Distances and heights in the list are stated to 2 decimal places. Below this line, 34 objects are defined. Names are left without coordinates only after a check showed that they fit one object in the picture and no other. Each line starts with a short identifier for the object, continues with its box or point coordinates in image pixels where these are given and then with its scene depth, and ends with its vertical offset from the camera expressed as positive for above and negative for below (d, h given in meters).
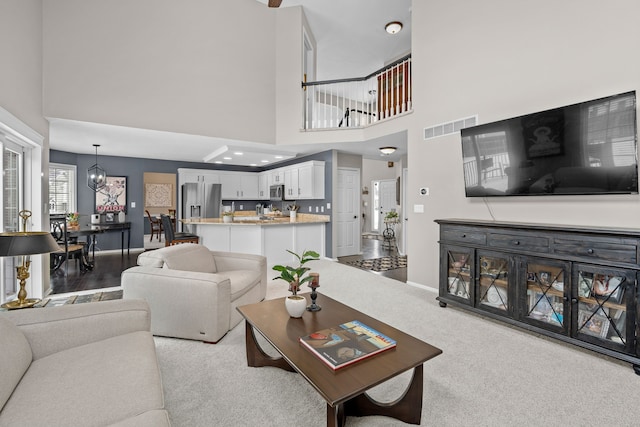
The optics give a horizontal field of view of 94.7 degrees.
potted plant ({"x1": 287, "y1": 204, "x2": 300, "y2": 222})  6.65 -0.04
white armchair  2.54 -0.74
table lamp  1.89 -0.22
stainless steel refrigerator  8.15 +0.36
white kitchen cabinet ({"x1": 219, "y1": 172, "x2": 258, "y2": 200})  8.79 +0.83
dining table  5.20 -0.32
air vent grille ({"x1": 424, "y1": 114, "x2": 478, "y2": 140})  3.70 +1.14
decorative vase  2.04 -0.65
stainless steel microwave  7.83 +0.56
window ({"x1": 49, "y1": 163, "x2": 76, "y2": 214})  6.82 +0.59
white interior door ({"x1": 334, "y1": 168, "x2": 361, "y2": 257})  7.06 +0.00
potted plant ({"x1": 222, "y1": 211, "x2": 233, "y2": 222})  5.94 -0.09
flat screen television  2.40 +0.57
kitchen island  5.86 -0.48
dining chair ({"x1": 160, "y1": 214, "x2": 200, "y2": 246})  5.77 -0.47
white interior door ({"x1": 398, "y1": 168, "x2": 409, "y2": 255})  7.06 -0.02
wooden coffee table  1.32 -0.76
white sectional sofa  1.08 -0.73
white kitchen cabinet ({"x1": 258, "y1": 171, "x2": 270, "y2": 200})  8.93 +0.84
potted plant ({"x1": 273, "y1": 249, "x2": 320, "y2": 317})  2.04 -0.60
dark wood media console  2.23 -0.61
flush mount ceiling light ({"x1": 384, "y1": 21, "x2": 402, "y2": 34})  5.94 +3.78
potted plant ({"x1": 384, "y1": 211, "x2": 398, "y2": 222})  9.28 -0.16
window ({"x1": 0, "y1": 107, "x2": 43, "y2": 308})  3.10 +0.32
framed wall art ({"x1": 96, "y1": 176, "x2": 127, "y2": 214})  7.62 +0.44
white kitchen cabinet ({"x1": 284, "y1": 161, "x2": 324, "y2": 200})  6.81 +0.76
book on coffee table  1.50 -0.74
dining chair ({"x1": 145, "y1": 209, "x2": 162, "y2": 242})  9.25 -0.41
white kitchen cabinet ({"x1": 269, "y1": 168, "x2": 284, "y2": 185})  8.06 +1.02
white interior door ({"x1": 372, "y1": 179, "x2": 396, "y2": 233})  11.20 +0.47
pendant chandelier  6.98 +0.85
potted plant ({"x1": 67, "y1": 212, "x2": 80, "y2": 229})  5.49 -0.15
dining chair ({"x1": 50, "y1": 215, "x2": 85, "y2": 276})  5.01 -0.61
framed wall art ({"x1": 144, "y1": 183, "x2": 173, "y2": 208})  10.95 +0.66
